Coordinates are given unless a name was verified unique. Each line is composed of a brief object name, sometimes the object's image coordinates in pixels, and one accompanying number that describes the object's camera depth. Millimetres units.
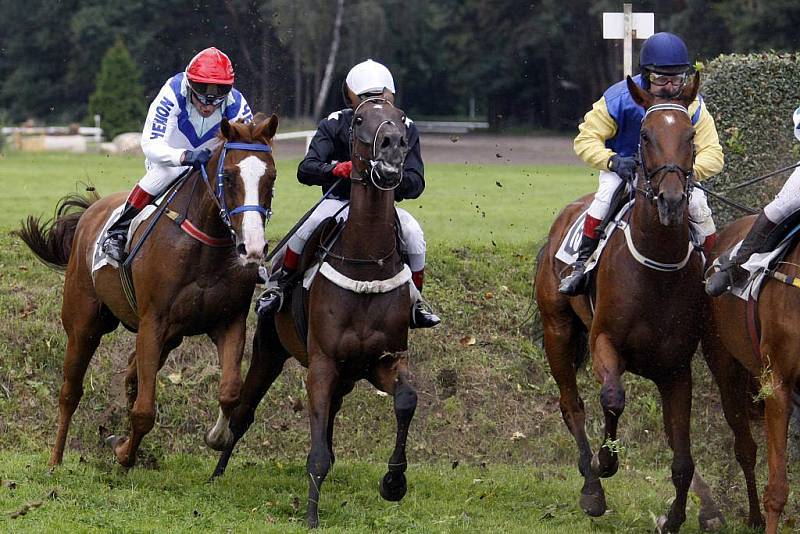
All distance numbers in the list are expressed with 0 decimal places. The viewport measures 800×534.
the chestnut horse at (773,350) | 13187
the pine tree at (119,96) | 78750
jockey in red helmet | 16047
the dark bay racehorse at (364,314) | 14406
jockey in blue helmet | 14773
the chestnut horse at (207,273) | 14492
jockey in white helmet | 14992
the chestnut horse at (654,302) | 13477
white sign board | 25641
